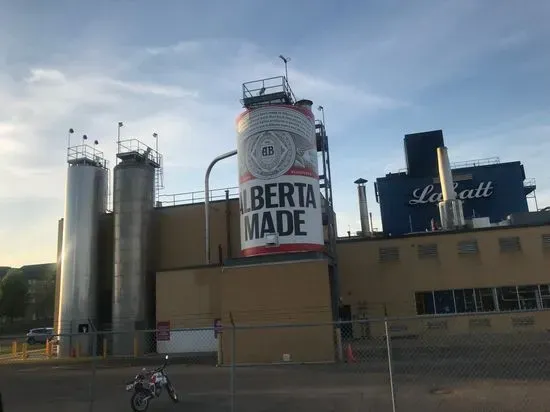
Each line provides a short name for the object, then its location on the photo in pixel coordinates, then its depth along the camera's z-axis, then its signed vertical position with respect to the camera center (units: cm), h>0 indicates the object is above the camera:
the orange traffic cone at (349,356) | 2064 -186
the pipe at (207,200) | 3444 +794
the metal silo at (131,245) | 3259 +509
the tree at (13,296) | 8006 +505
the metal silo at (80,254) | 3362 +478
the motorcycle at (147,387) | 1215 -158
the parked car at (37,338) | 4712 -88
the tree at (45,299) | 8975 +483
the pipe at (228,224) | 3469 +623
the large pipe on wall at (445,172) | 4159 +1079
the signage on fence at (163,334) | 3022 -80
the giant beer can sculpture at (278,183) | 2580 +660
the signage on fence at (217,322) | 2700 -25
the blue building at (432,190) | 5041 +1122
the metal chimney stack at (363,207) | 4684 +947
